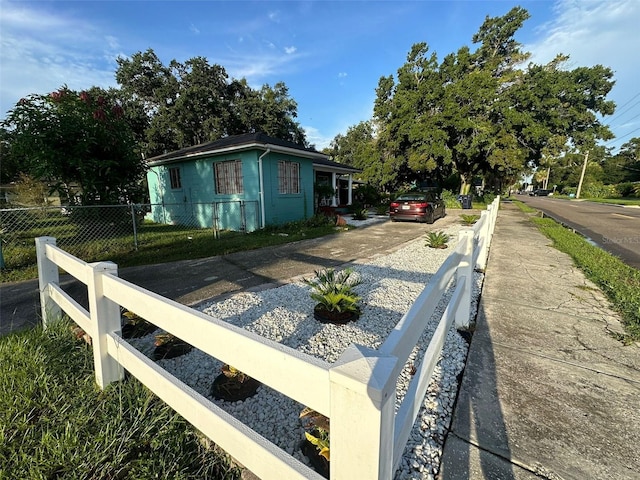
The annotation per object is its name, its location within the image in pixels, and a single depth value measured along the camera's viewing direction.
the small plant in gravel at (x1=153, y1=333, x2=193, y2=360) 2.68
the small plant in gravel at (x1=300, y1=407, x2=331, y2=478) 1.56
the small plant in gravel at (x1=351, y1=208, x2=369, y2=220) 13.93
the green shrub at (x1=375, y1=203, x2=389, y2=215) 17.44
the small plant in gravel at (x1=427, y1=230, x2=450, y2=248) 7.53
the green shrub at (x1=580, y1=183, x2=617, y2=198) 41.23
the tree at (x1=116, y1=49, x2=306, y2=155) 23.25
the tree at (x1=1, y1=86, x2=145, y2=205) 6.91
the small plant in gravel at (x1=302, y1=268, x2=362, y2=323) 3.36
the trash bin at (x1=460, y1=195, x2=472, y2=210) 21.11
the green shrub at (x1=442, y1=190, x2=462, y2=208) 21.83
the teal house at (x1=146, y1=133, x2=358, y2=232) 10.27
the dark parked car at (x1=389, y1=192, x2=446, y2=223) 12.47
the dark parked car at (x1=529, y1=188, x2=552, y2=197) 68.12
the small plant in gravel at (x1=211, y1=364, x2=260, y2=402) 2.17
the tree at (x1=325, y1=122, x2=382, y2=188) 43.72
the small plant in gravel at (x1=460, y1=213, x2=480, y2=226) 11.23
